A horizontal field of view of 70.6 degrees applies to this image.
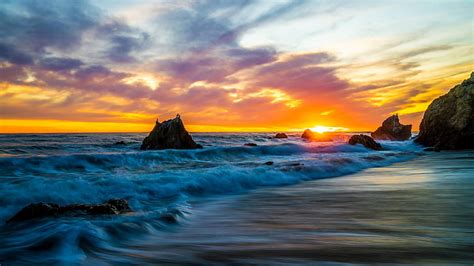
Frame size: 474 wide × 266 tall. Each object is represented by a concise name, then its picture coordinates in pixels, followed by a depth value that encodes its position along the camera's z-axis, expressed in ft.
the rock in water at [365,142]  102.68
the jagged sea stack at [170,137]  88.12
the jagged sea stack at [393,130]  163.73
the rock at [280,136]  194.69
